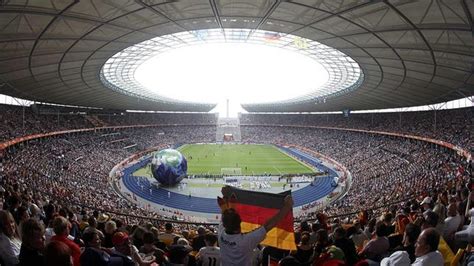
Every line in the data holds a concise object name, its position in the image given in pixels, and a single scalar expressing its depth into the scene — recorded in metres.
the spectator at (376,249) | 5.49
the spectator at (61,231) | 4.58
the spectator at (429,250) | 3.93
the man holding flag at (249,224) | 3.90
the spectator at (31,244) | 3.59
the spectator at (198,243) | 7.23
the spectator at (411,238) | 5.02
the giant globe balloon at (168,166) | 34.31
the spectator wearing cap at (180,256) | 4.86
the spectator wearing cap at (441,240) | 5.00
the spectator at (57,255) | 2.91
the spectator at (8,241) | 4.46
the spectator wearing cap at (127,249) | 4.77
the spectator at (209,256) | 4.93
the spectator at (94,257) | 3.89
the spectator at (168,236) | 8.75
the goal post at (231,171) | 45.66
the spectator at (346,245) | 5.20
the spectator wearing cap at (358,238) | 7.43
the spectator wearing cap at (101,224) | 8.56
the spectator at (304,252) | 5.02
